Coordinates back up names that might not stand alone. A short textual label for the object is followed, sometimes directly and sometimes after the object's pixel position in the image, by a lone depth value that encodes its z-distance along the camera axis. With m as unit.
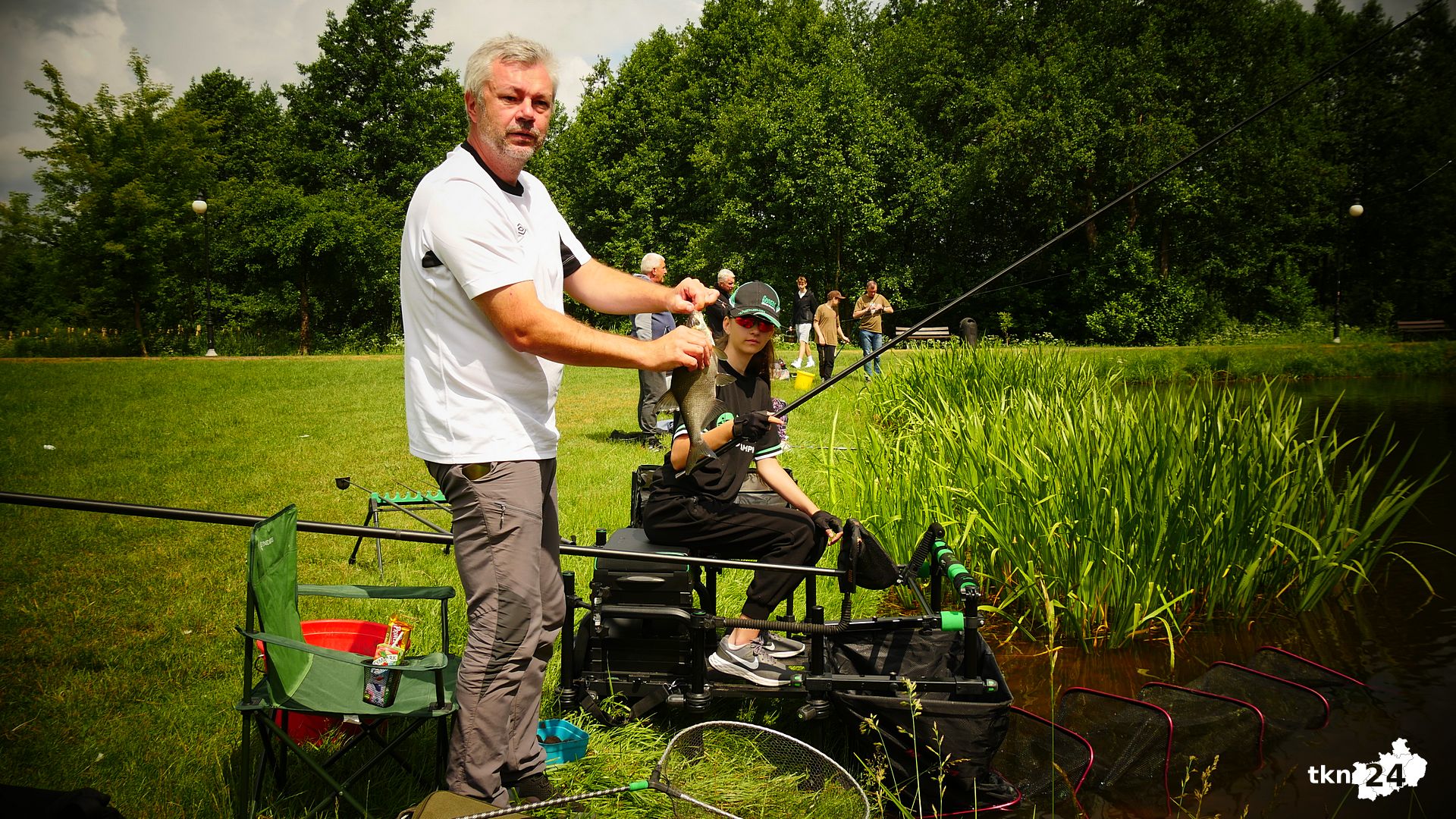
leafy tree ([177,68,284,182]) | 36.12
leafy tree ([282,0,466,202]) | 35.75
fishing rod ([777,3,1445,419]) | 2.76
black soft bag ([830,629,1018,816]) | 2.61
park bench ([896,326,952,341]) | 23.06
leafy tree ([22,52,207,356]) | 25.12
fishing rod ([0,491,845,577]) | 2.18
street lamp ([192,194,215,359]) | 22.83
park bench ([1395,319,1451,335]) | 24.38
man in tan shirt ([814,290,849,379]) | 15.89
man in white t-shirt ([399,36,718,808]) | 2.13
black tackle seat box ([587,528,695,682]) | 2.98
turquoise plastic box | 2.73
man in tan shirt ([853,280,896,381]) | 16.69
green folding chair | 2.26
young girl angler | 3.17
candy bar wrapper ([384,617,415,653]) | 2.99
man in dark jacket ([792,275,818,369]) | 16.83
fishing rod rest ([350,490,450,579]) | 4.55
